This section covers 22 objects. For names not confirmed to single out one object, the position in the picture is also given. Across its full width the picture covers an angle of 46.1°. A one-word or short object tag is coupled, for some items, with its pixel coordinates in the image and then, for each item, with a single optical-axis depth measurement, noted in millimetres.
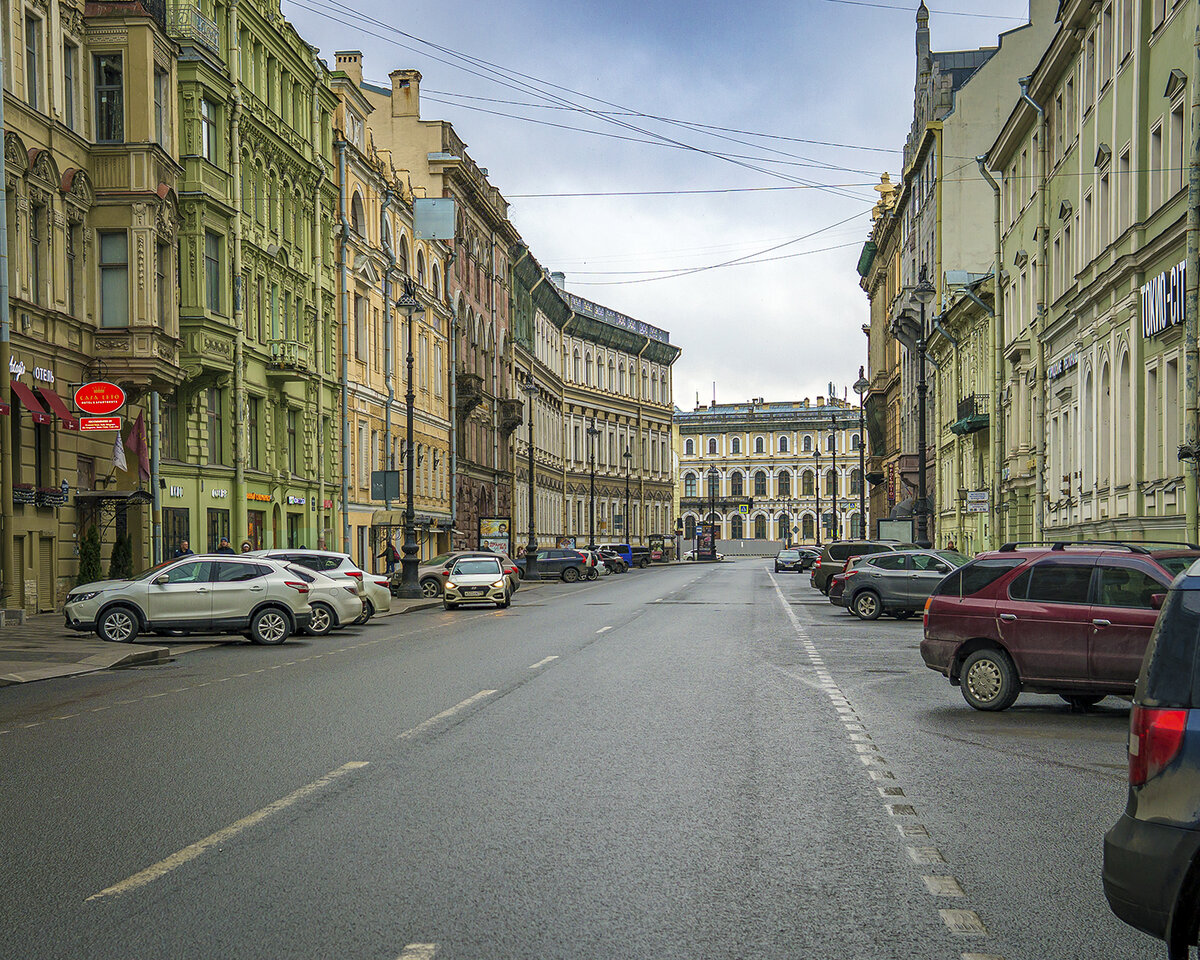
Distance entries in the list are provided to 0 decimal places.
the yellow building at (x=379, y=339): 51562
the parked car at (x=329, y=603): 26047
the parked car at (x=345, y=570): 29188
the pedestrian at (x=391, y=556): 48656
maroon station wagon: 13219
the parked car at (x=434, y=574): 43447
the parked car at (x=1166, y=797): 4797
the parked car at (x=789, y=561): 86875
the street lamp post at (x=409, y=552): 41312
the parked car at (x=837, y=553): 41419
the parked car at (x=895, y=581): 31250
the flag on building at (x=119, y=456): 32156
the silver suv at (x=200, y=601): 23531
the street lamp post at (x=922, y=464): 40438
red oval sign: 29844
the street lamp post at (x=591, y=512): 87131
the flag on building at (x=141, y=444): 33469
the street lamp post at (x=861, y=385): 64438
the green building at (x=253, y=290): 36375
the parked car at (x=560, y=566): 66375
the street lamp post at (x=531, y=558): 63691
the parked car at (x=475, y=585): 37344
